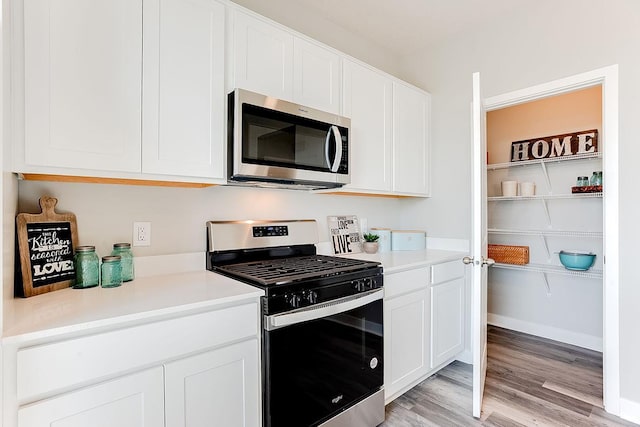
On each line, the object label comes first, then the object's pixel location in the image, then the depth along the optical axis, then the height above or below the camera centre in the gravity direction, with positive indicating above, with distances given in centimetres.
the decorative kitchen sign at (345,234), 249 -16
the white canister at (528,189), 322 +24
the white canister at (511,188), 328 +25
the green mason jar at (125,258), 151 -20
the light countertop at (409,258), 209 -32
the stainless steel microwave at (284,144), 160 +38
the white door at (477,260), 195 -28
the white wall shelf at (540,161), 283 +49
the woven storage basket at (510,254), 327 -41
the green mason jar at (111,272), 141 -25
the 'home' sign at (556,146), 299 +65
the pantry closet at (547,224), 297 -10
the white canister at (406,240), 276 -22
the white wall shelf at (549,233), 285 -18
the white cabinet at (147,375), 94 -53
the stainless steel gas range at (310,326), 141 -53
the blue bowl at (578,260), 284 -40
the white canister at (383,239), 268 -21
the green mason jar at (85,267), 138 -23
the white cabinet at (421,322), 203 -75
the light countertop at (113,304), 97 -32
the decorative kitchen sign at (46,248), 126 -13
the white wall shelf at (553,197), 280 +15
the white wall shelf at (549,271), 282 -52
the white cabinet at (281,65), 166 +83
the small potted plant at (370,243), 259 -23
